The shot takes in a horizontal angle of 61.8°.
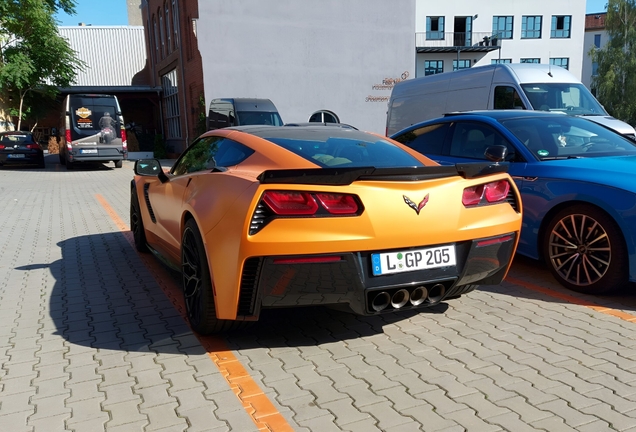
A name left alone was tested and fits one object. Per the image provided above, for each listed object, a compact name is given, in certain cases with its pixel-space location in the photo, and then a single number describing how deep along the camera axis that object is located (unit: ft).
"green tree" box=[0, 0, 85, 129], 83.51
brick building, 80.38
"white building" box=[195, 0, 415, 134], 78.48
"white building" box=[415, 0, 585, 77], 160.97
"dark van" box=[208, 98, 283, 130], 56.44
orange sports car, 9.87
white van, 36.40
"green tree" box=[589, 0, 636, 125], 149.59
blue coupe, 13.76
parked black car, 70.79
